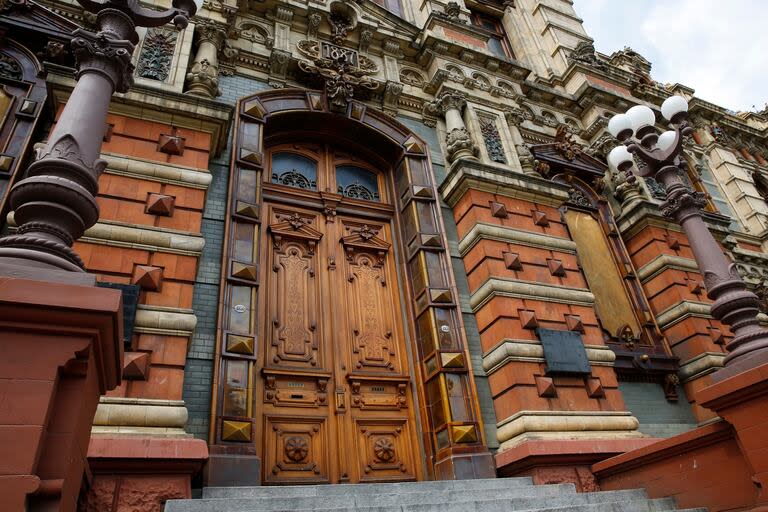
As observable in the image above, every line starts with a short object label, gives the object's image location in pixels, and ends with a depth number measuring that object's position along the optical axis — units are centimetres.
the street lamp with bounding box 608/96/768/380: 529
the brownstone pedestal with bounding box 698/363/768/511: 441
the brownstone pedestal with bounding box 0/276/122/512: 278
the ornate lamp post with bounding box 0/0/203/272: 343
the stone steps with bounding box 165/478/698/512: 471
